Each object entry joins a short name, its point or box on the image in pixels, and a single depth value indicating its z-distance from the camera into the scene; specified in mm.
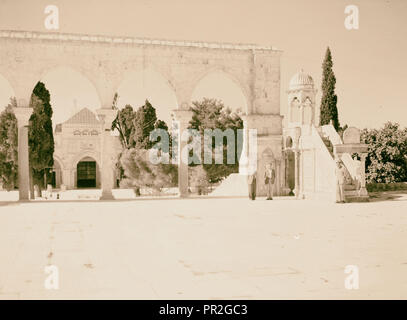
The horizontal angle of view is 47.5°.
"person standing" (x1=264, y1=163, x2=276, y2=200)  16500
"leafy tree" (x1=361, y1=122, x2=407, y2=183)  22703
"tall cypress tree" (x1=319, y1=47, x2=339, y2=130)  25656
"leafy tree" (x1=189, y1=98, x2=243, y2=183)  30458
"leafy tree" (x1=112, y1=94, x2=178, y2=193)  22984
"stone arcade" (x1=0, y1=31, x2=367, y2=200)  16156
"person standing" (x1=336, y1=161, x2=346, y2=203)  15168
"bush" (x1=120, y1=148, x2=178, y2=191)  22859
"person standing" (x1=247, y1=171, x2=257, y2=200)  16453
